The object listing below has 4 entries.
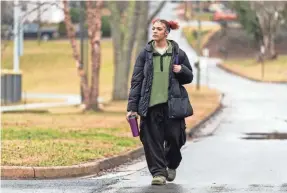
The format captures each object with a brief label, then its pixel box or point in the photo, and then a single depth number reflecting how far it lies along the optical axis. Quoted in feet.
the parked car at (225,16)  322.75
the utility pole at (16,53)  131.23
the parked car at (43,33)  293.02
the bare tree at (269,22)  235.40
